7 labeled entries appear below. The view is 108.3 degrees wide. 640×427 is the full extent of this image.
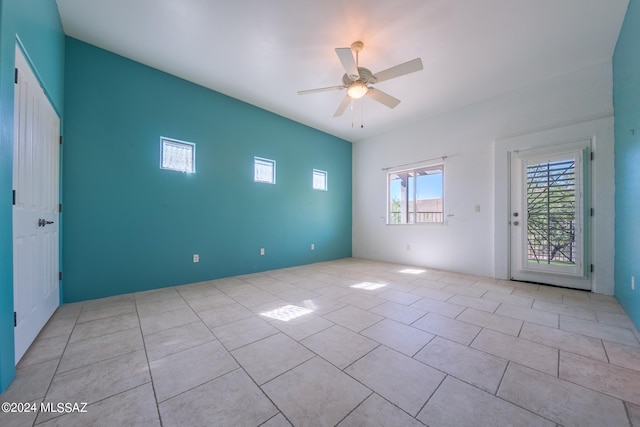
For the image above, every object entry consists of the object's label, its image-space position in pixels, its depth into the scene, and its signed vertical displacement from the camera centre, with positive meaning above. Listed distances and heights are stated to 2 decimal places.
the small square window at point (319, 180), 5.48 +0.84
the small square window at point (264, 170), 4.44 +0.87
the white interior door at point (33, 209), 1.65 +0.05
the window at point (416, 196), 4.93 +0.42
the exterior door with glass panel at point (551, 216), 3.25 -0.03
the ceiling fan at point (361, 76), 2.36 +1.56
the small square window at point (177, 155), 3.45 +0.91
